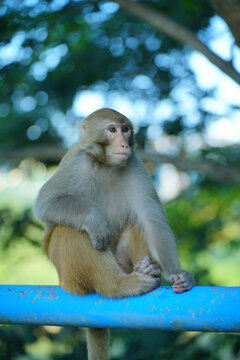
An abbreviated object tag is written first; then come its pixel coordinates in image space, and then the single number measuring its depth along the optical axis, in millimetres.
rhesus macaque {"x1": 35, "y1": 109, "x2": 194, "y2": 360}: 5992
